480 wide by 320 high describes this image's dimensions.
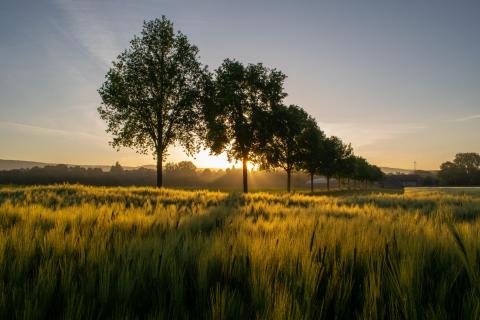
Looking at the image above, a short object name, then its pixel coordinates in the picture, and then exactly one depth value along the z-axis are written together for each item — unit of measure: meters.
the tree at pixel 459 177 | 142.75
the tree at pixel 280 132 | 41.28
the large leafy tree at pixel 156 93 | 33.91
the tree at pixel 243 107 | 39.84
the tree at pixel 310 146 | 55.19
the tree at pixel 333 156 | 66.18
